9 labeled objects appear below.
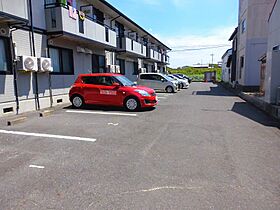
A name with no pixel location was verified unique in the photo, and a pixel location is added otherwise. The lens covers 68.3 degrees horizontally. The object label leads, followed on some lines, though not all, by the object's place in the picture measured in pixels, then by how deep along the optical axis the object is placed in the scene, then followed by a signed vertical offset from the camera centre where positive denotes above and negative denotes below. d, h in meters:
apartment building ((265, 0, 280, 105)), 8.47 +0.57
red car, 8.75 -0.42
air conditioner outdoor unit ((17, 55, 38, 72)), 7.94 +0.78
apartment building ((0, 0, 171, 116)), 7.70 +1.78
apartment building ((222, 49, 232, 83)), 32.82 +1.36
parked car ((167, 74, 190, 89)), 22.57 -0.24
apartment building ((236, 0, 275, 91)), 15.64 +3.32
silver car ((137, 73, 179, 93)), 17.50 +0.01
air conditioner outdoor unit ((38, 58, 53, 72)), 8.73 +0.79
